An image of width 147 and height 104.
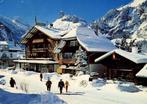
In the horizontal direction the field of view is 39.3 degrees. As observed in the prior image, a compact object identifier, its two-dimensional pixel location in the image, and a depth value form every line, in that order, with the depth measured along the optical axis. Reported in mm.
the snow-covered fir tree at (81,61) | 36244
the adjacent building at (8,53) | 61886
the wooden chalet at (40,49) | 44093
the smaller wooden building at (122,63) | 28149
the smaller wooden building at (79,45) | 37415
